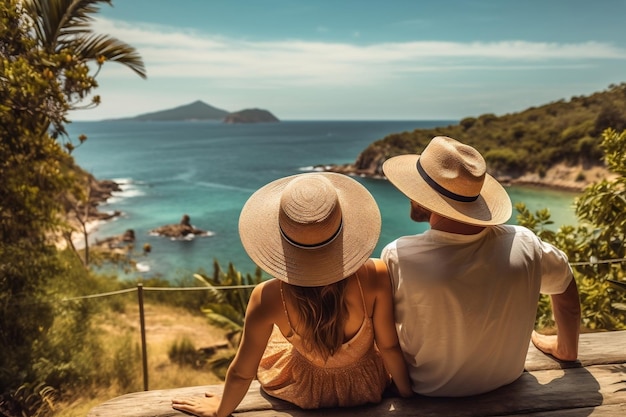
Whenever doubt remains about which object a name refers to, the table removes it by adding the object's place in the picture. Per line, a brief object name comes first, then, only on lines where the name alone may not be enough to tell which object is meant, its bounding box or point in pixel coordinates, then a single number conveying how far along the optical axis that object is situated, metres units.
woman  1.38
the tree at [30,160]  3.61
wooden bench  1.64
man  1.48
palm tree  4.21
